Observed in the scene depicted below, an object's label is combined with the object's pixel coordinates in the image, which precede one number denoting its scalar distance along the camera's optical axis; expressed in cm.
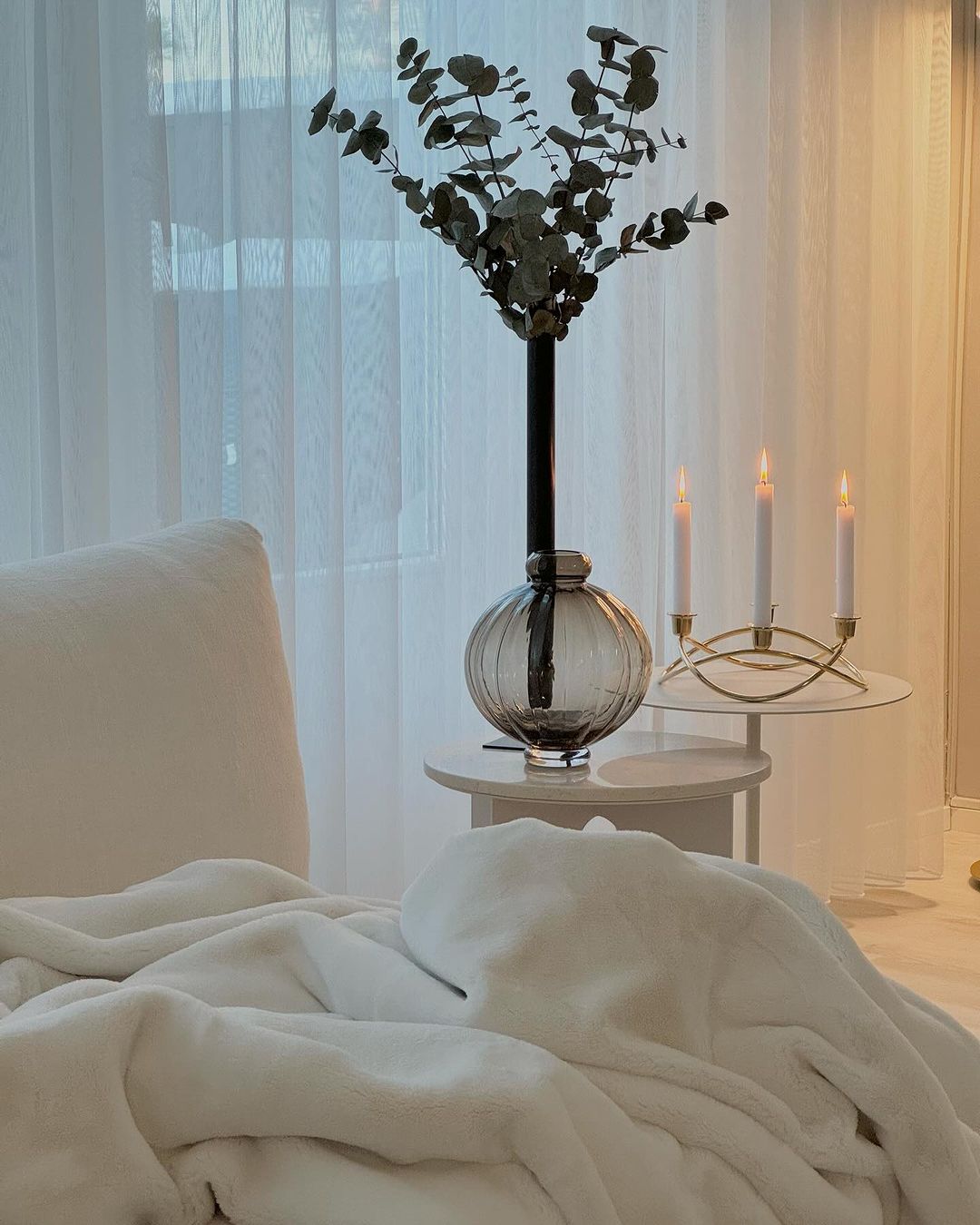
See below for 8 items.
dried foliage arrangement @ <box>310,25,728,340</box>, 382
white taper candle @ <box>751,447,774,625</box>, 402
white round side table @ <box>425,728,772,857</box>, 378
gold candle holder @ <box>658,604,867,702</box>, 401
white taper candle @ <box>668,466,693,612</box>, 408
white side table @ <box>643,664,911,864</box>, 397
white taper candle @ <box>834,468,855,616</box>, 404
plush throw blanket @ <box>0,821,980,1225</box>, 243
